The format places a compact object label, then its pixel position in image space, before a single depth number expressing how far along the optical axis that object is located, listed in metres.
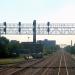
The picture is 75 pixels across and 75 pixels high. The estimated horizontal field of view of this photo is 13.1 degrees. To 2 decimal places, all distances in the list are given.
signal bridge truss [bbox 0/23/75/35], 77.55
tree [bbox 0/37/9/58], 95.07
